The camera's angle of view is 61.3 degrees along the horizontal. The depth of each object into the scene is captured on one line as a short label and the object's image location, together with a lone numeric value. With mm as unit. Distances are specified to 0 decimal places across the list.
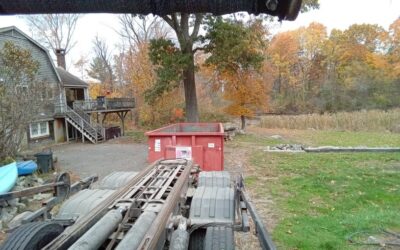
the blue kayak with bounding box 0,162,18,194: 7289
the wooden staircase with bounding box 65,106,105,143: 23422
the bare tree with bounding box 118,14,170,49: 38094
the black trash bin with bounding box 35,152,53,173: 11859
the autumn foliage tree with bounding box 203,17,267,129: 17156
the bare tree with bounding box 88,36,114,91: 48094
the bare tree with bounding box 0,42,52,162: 11289
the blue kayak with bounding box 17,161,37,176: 9695
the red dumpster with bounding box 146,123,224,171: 8641
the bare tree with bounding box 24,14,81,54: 44131
